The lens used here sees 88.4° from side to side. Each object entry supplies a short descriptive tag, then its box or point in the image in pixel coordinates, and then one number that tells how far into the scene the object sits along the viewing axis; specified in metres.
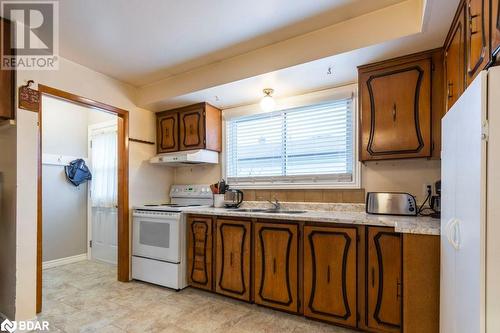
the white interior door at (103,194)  3.97
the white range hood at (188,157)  3.18
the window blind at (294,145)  2.77
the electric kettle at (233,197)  3.25
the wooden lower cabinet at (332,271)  1.69
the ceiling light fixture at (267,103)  2.73
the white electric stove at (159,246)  2.88
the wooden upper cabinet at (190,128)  3.30
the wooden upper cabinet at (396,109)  2.09
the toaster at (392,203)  2.17
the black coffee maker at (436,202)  2.06
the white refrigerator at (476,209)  0.83
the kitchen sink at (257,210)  2.92
